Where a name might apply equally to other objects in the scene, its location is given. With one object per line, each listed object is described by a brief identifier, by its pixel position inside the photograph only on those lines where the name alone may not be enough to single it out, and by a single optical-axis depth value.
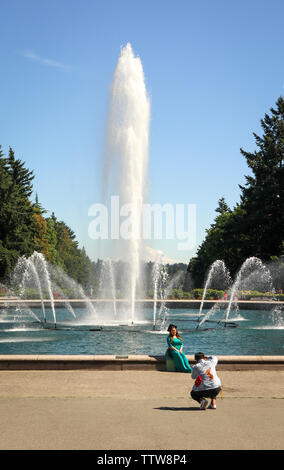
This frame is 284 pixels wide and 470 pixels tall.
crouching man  8.95
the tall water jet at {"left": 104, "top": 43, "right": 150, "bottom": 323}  32.25
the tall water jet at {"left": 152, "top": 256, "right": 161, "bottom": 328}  30.68
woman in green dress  12.23
